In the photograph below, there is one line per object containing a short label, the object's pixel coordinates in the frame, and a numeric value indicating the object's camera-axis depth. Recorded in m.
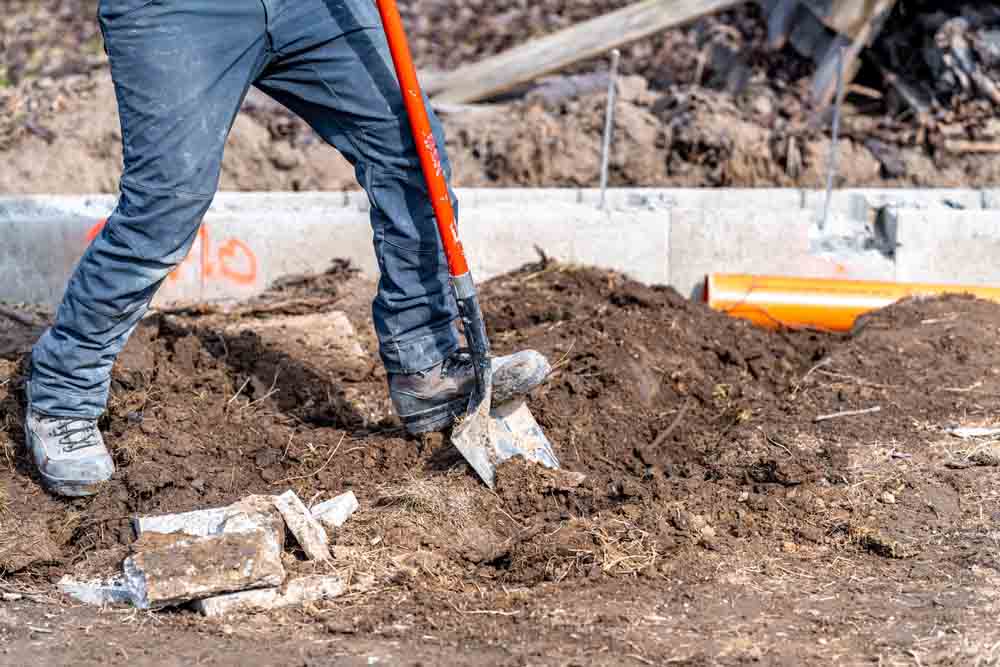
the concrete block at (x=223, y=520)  6.88
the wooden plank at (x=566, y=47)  16.73
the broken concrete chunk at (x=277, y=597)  6.54
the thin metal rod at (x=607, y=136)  12.25
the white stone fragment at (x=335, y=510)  7.39
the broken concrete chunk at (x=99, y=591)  6.77
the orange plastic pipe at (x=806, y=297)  11.30
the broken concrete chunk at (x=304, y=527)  6.98
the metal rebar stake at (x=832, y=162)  12.47
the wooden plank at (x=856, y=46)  15.87
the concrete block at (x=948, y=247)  11.80
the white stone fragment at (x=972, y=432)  8.71
